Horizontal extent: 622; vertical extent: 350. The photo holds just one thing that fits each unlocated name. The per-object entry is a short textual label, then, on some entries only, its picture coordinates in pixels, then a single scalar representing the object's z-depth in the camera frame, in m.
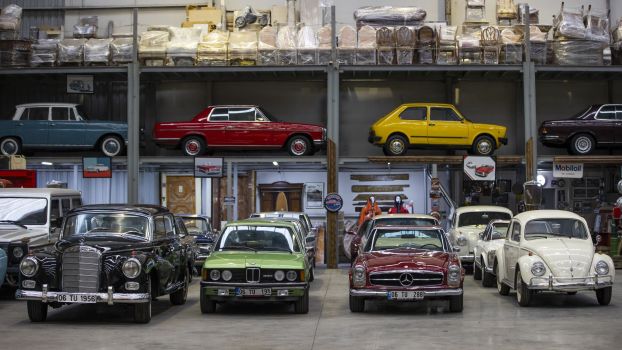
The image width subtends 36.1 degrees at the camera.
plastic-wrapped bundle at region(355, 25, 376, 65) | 27.11
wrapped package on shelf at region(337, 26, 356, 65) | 27.20
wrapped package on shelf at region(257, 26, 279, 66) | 27.30
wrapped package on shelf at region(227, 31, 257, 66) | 27.36
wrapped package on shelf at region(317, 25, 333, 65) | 27.34
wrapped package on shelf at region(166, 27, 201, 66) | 27.55
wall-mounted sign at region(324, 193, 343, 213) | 26.34
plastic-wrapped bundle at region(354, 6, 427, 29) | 27.75
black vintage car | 12.57
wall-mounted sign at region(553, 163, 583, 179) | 27.22
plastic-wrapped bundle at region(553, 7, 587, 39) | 26.94
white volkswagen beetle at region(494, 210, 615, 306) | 14.51
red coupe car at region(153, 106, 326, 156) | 27.16
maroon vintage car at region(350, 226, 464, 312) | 13.88
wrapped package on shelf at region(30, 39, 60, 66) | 27.70
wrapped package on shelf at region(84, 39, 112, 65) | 27.72
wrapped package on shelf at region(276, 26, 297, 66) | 27.30
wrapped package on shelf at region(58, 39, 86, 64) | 27.67
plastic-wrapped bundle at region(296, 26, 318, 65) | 27.39
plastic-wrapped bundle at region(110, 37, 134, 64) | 27.78
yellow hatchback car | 27.03
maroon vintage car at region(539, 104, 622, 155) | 27.22
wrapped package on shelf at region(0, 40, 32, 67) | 27.88
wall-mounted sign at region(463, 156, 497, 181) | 26.31
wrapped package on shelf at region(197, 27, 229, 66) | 27.42
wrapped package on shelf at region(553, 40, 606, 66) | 27.36
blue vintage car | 27.23
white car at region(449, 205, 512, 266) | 22.52
